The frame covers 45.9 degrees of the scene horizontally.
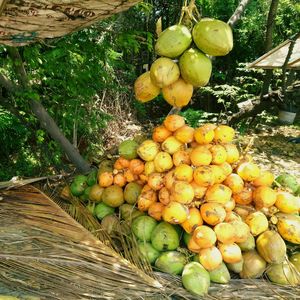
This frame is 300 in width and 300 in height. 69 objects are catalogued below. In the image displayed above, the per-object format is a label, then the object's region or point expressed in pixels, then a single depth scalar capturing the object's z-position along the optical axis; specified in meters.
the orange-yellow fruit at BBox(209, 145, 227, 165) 2.07
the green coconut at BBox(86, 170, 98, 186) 2.60
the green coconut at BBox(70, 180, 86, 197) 2.60
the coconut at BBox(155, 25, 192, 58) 1.52
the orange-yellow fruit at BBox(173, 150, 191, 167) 2.12
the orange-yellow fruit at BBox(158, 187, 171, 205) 2.10
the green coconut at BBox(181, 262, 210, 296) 1.76
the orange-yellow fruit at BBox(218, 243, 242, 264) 1.90
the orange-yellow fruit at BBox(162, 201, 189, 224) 1.93
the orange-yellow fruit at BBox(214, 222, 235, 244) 1.91
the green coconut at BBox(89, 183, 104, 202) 2.42
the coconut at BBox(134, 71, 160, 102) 1.72
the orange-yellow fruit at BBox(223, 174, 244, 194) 2.10
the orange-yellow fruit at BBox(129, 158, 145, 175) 2.33
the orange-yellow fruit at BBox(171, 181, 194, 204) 1.95
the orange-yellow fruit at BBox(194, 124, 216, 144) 2.10
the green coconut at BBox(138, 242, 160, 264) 2.02
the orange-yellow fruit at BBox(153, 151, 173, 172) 2.15
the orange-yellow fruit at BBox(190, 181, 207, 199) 2.04
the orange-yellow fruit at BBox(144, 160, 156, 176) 2.23
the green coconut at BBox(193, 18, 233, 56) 1.46
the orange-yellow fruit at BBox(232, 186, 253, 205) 2.17
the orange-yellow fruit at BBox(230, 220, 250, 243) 1.92
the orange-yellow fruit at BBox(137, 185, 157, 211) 2.17
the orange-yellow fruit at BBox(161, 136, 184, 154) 2.17
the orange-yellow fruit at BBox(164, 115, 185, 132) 2.22
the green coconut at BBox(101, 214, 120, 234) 2.21
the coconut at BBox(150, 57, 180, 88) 1.56
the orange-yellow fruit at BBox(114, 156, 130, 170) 2.43
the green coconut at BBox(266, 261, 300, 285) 1.90
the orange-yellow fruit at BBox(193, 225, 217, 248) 1.87
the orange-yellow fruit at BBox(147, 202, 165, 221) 2.13
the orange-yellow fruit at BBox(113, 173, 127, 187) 2.40
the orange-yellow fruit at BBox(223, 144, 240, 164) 2.17
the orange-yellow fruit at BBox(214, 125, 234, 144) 2.17
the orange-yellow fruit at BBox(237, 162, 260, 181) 2.14
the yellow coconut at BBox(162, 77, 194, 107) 1.66
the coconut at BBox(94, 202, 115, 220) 2.36
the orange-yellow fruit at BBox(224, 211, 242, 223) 1.99
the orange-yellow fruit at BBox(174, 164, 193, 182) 2.04
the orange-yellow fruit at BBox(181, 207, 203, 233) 1.97
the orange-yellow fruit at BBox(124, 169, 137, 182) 2.39
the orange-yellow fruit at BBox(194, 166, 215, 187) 1.98
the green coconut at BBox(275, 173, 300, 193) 2.43
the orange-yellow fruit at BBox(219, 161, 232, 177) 2.11
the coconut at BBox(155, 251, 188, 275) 1.92
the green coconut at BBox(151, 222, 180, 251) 2.00
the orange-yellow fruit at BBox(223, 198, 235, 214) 2.04
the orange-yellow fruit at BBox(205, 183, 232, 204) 1.98
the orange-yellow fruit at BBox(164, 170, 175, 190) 2.07
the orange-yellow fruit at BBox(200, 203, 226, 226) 1.93
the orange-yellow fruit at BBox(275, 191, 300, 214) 2.12
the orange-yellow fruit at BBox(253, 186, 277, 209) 2.08
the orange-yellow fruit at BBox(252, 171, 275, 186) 2.20
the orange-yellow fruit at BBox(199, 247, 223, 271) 1.86
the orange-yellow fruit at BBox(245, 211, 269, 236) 2.03
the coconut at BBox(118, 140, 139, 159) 2.41
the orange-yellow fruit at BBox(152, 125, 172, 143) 2.27
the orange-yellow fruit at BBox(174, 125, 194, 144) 2.18
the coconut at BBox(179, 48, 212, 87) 1.53
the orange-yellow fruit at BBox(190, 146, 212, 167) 2.03
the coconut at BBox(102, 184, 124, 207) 2.33
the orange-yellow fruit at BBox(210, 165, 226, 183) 2.04
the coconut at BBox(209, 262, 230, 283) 1.88
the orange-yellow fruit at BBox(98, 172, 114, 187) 2.40
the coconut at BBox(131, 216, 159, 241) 2.09
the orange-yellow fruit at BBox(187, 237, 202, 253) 1.92
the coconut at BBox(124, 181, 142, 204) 2.31
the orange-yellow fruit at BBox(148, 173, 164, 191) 2.14
